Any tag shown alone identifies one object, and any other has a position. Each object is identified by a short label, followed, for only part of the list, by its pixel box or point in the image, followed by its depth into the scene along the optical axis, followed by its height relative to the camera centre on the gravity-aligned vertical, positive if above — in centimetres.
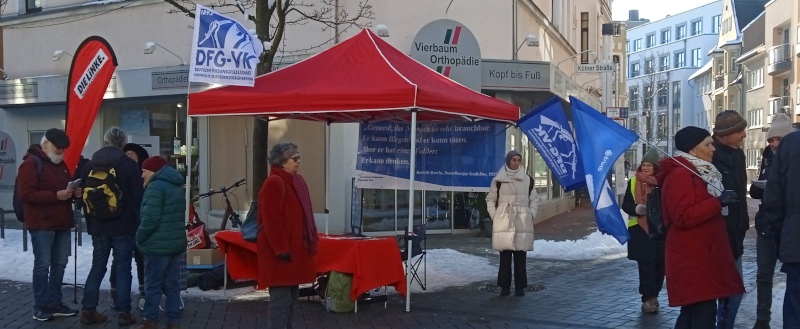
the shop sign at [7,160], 1433 +4
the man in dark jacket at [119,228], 754 -59
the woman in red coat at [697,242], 532 -49
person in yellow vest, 823 -80
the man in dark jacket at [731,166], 597 +1
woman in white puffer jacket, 929 -57
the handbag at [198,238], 996 -90
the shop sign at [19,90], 1897 +168
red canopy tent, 823 +75
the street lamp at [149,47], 1742 +245
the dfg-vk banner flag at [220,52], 841 +115
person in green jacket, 708 -63
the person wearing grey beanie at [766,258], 718 -79
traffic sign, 1795 +216
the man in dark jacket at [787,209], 516 -26
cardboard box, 983 -110
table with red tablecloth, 832 -96
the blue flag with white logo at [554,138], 920 +31
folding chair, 878 -94
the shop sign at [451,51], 1494 +208
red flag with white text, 874 +88
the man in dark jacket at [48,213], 769 -47
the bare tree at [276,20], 1058 +257
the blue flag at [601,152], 872 +15
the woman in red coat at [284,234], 649 -56
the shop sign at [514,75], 1588 +176
